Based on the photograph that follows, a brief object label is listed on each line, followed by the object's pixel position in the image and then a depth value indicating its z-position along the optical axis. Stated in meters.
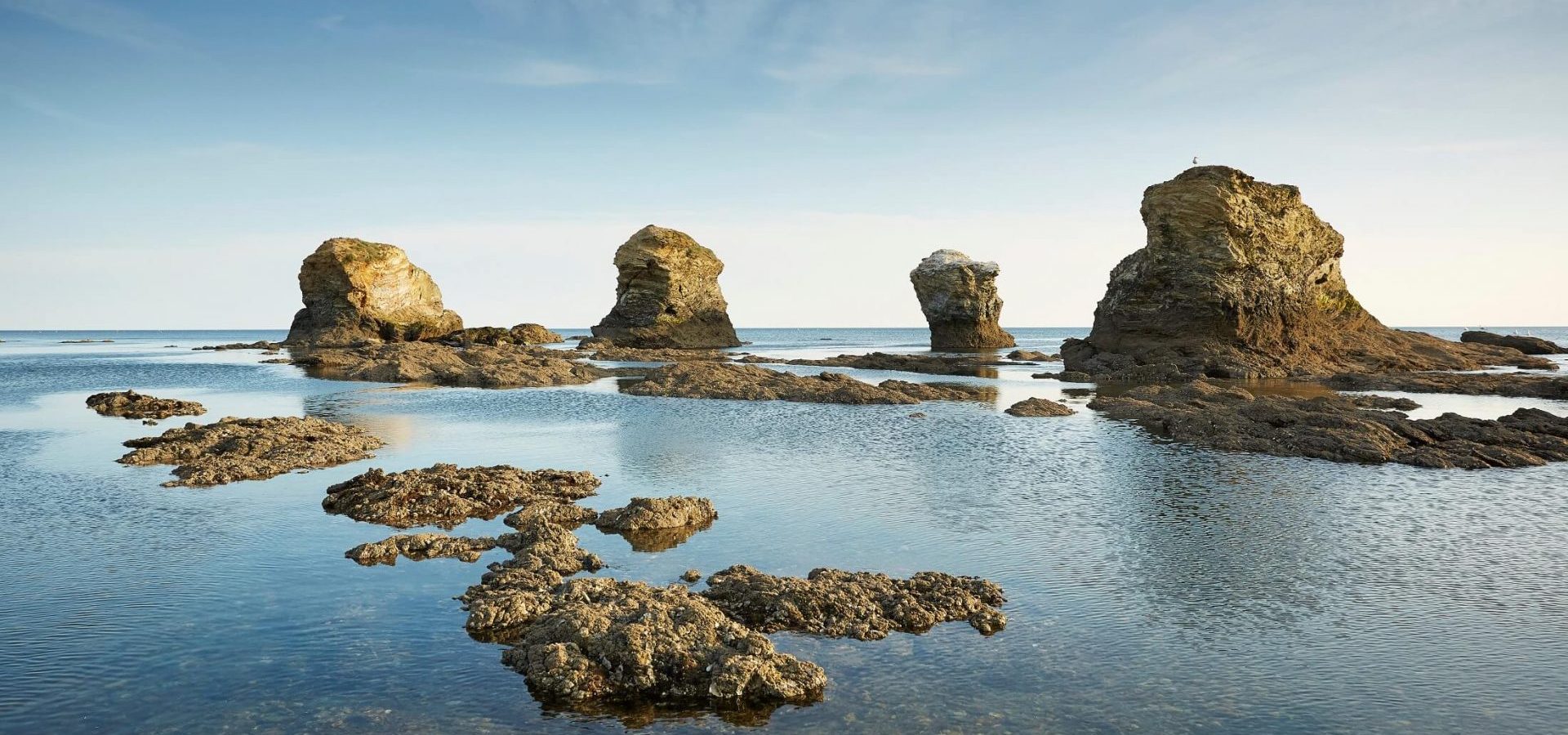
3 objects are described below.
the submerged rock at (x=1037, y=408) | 35.03
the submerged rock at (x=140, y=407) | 32.59
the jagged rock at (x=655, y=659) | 8.72
